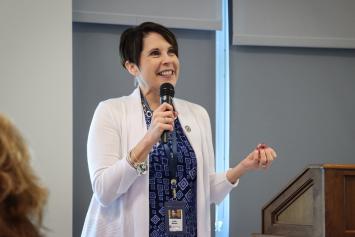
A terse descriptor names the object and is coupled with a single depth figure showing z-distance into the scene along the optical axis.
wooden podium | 5.42
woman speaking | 4.58
